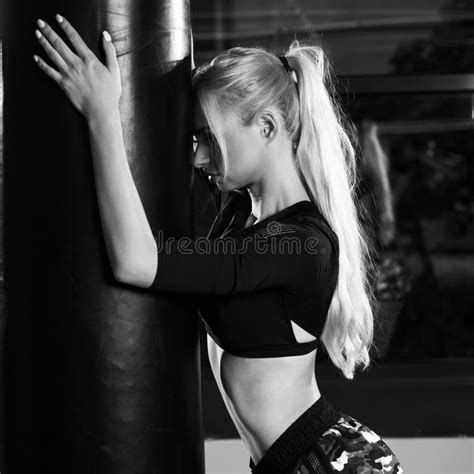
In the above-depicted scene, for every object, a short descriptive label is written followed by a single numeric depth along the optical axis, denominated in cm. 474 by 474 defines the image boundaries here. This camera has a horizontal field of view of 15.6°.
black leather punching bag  253
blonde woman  249
